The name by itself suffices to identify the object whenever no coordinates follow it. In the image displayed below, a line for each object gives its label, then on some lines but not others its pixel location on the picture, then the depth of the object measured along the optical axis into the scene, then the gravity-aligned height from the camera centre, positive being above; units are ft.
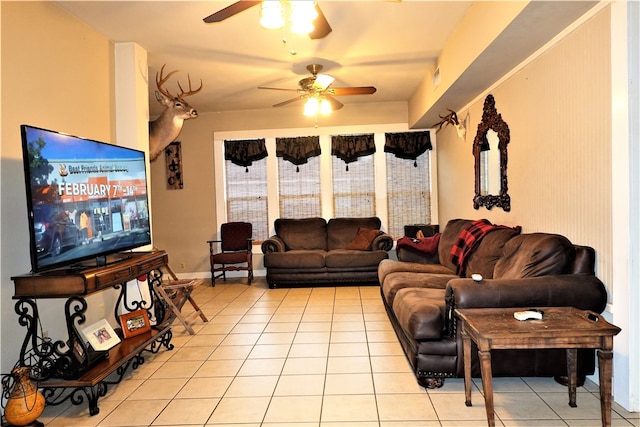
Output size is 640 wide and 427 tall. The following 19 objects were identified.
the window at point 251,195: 23.06 +0.37
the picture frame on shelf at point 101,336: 9.23 -2.95
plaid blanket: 12.64 -1.43
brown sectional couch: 8.29 -2.19
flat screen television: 7.77 +0.18
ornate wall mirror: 13.14 +1.20
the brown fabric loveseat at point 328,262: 19.35 -2.91
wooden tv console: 8.03 -2.85
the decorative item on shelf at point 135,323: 10.66 -3.07
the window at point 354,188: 22.80 +0.60
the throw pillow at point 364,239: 20.18 -2.01
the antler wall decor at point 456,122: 16.94 +3.01
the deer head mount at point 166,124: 14.74 +2.86
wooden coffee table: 6.52 -2.26
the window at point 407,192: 22.54 +0.28
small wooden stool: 12.55 -2.95
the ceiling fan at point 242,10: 8.37 +3.97
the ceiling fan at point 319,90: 14.70 +3.92
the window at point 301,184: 22.95 +0.88
